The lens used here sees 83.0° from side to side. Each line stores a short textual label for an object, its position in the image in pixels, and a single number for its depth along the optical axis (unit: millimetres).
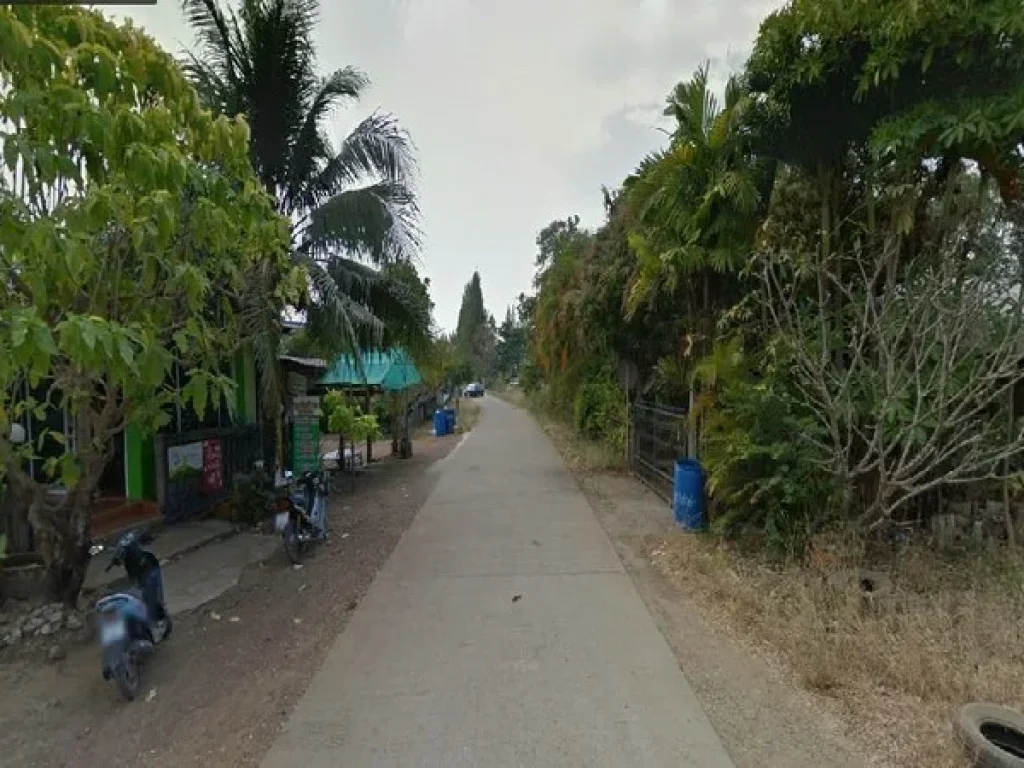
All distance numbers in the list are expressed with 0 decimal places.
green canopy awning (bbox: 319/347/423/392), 12966
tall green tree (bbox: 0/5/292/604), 2809
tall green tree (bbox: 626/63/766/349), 6195
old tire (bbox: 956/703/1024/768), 2576
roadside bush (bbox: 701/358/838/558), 5379
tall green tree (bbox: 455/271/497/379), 64775
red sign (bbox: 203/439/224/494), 7941
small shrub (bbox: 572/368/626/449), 13094
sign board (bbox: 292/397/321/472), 9859
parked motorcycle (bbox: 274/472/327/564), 6145
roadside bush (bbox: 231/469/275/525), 7539
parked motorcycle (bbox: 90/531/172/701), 3438
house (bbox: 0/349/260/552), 6812
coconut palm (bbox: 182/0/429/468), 7777
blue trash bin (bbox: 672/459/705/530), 6820
